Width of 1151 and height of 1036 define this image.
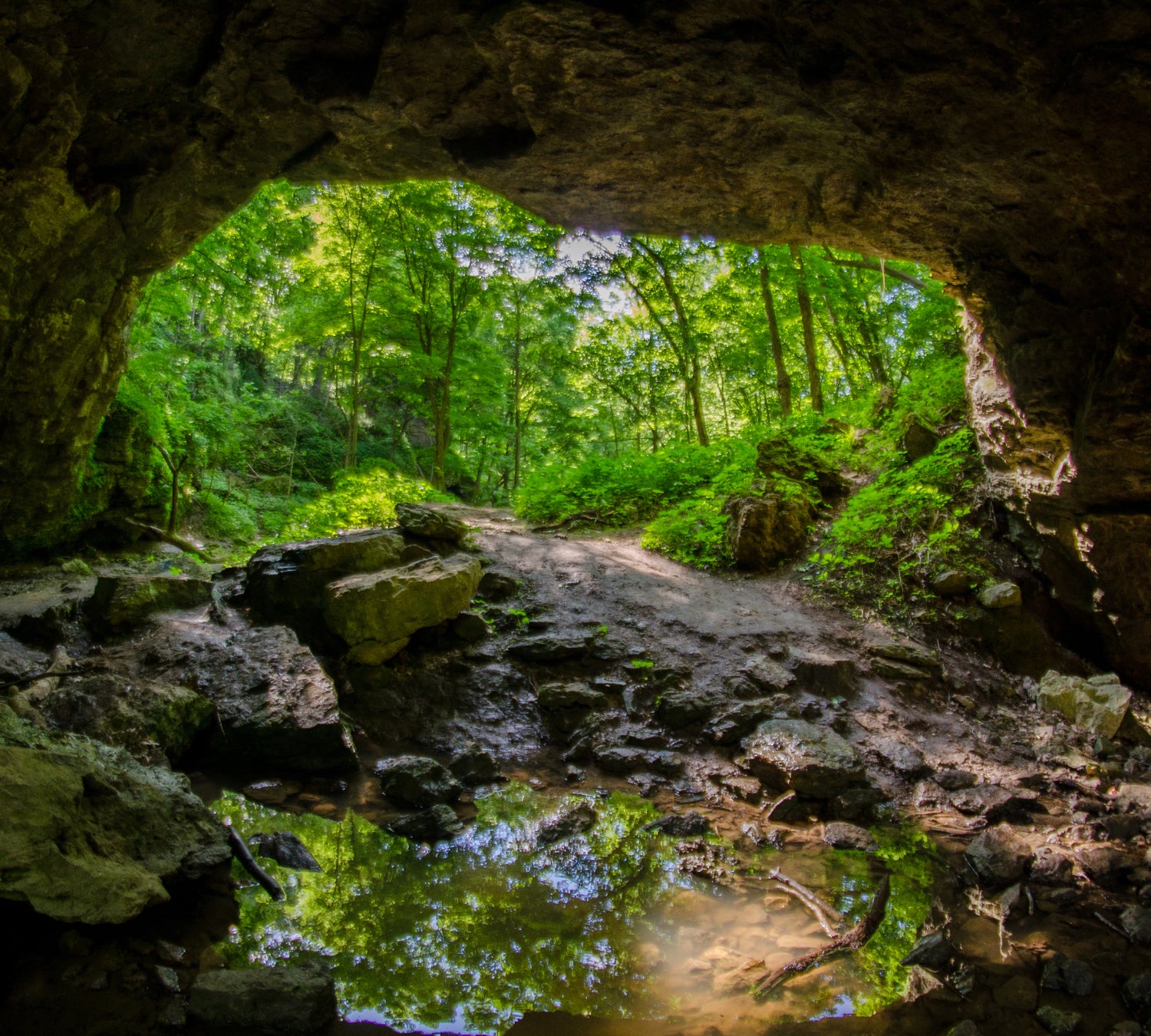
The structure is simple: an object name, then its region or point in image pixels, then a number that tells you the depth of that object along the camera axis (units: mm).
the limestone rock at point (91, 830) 2502
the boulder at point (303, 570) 6117
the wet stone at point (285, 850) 3307
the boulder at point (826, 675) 5777
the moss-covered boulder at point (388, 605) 5770
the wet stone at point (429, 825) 3713
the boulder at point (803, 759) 4305
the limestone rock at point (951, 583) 6590
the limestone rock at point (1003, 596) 6242
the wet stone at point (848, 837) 3785
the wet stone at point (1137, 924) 2863
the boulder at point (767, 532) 8523
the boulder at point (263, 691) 4484
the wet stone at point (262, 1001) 2205
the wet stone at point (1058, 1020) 2357
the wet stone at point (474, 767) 4562
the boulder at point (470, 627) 6496
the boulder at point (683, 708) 5395
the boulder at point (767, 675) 5754
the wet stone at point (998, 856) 3355
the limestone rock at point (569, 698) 5625
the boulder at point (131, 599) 5805
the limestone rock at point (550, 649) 6262
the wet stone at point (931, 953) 2707
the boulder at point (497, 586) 7500
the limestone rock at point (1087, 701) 5105
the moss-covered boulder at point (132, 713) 4059
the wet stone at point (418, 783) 4148
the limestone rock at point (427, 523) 7863
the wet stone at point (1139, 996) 2420
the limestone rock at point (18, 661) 4605
